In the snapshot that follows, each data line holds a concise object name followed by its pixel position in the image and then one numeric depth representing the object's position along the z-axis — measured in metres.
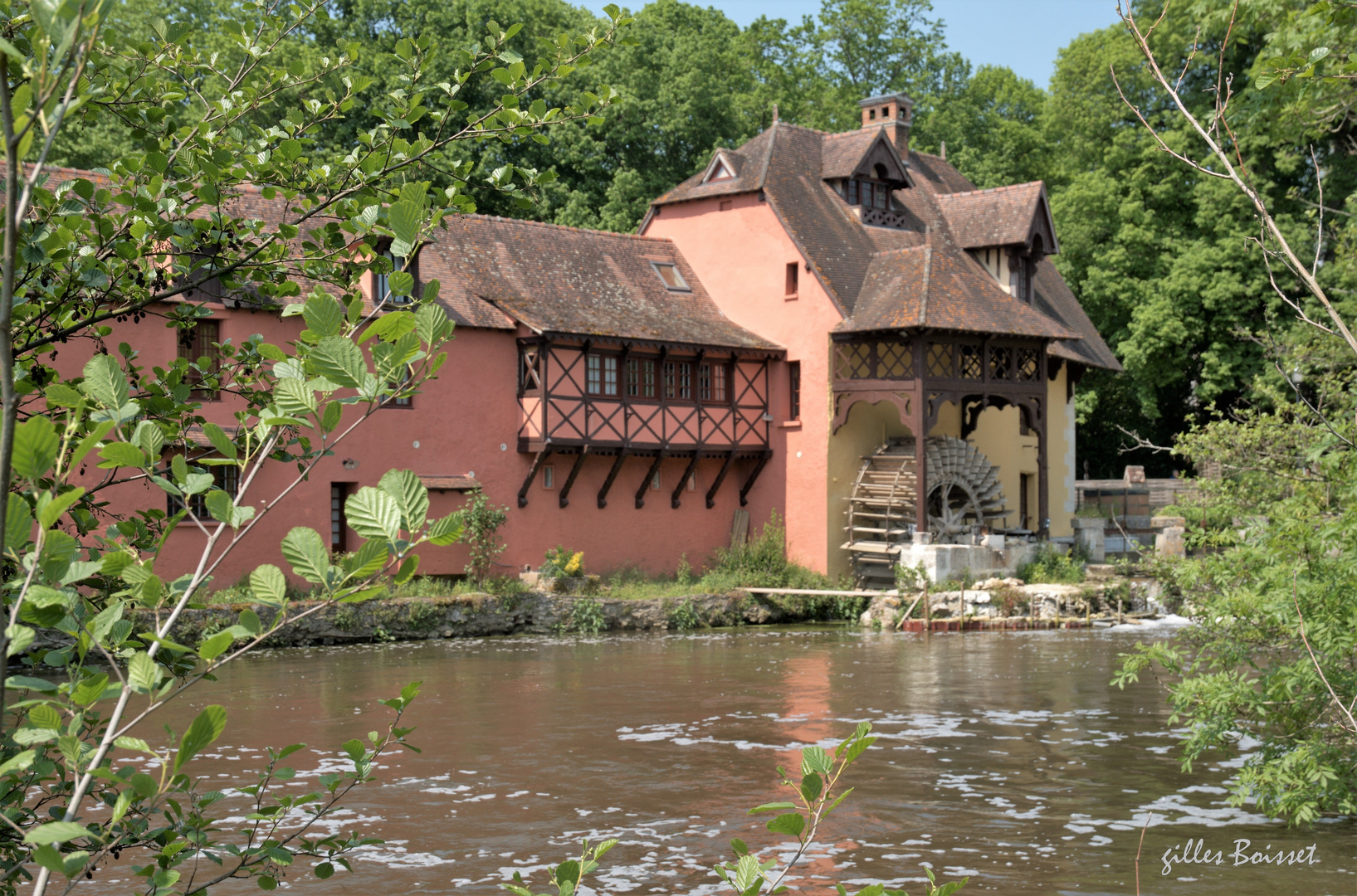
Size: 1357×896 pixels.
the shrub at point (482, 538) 22.36
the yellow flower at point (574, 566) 23.03
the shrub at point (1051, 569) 25.73
